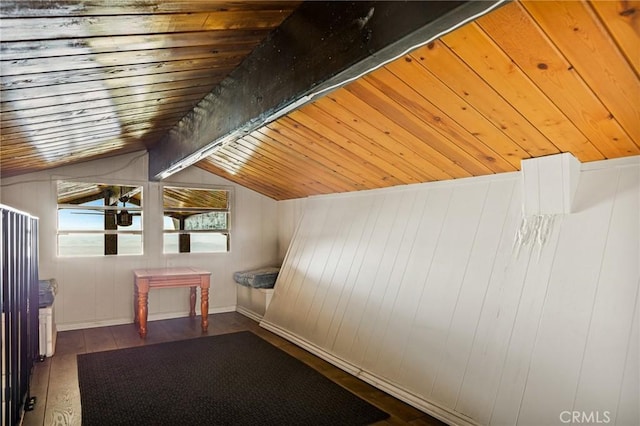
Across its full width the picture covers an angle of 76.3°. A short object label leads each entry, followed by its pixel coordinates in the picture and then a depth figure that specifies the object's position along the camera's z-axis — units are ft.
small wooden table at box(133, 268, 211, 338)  15.10
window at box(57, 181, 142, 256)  16.26
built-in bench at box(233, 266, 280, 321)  17.40
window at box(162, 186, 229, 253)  18.71
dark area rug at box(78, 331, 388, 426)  8.99
